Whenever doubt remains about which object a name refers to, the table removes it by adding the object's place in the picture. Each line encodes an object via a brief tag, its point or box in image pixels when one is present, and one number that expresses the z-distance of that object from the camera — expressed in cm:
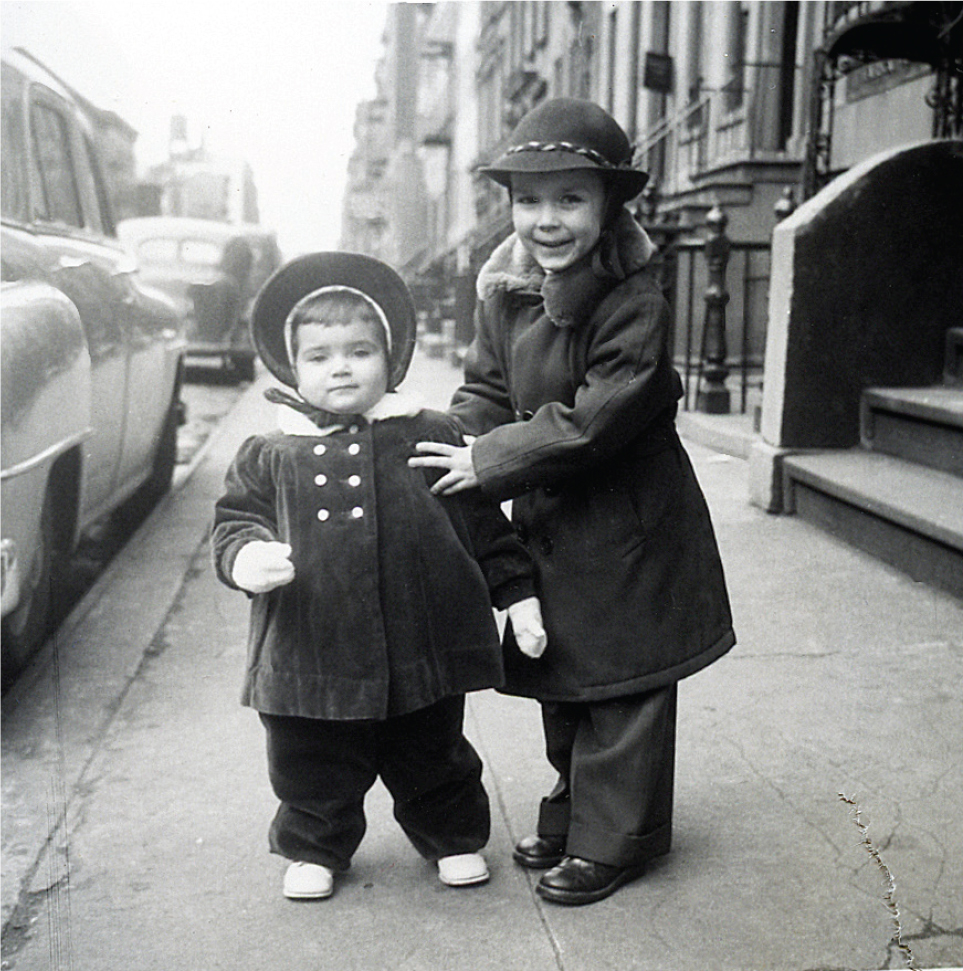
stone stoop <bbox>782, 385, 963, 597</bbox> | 434
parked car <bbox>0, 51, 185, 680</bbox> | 337
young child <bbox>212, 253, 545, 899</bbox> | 231
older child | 232
